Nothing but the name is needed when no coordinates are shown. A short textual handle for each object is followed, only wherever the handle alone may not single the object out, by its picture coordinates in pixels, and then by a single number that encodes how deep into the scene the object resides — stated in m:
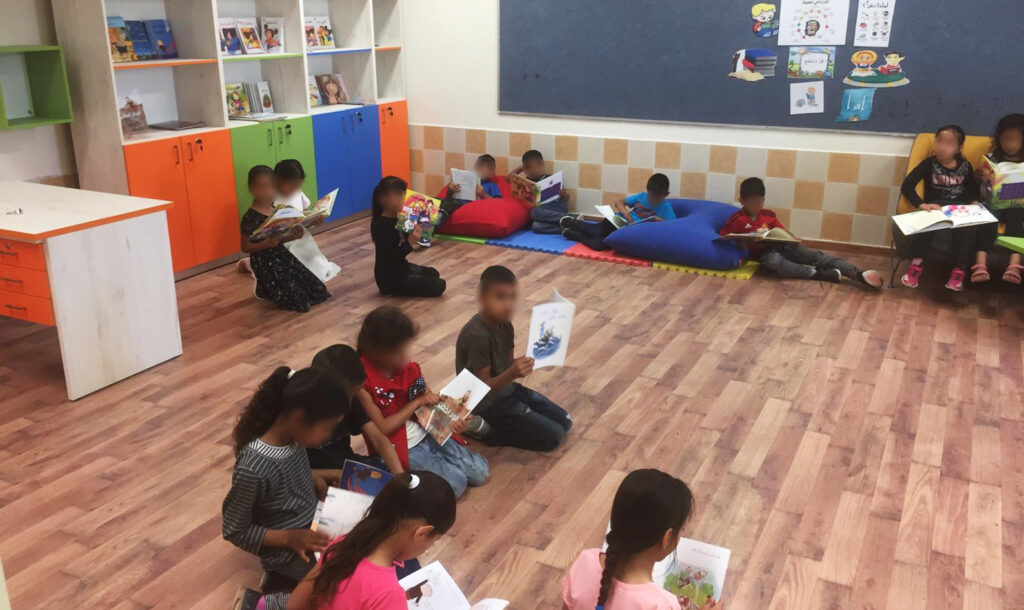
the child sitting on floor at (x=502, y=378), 3.32
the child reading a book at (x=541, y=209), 6.86
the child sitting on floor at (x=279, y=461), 2.35
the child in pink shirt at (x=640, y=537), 1.85
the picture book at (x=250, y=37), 6.23
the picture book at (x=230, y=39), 6.09
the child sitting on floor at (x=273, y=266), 5.20
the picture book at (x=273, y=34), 6.44
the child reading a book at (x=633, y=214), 6.36
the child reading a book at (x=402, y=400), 2.93
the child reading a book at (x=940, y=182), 5.56
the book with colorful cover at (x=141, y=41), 5.56
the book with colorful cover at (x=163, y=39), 5.70
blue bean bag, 5.88
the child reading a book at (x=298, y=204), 5.30
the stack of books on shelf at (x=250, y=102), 6.34
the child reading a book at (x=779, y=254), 5.75
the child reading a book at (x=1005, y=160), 5.39
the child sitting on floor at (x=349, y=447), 2.97
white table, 3.82
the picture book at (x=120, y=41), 5.39
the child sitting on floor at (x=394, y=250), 5.33
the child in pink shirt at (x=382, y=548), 1.86
